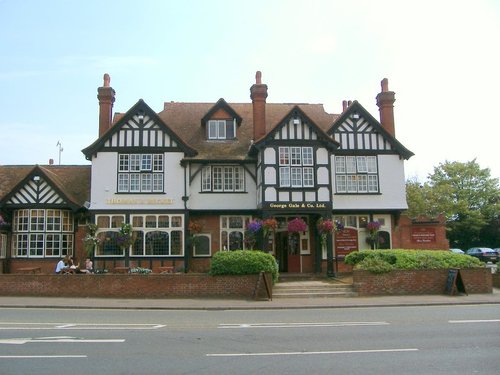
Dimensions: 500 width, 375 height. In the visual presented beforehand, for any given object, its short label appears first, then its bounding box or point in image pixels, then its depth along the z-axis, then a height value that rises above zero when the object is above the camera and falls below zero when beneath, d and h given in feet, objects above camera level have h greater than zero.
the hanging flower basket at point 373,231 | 86.58 +1.65
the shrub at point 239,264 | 67.72 -2.74
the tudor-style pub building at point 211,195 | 82.99 +8.08
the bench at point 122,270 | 78.54 -3.78
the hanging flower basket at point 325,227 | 79.87 +2.32
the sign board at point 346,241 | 87.45 +0.11
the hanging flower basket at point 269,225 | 79.25 +2.78
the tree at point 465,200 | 157.99 +12.54
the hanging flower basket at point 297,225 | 79.05 +2.68
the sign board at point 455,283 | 67.16 -5.70
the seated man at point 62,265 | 75.10 -2.90
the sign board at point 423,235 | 90.63 +0.97
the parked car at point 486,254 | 140.67 -4.05
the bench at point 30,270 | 81.04 -3.66
